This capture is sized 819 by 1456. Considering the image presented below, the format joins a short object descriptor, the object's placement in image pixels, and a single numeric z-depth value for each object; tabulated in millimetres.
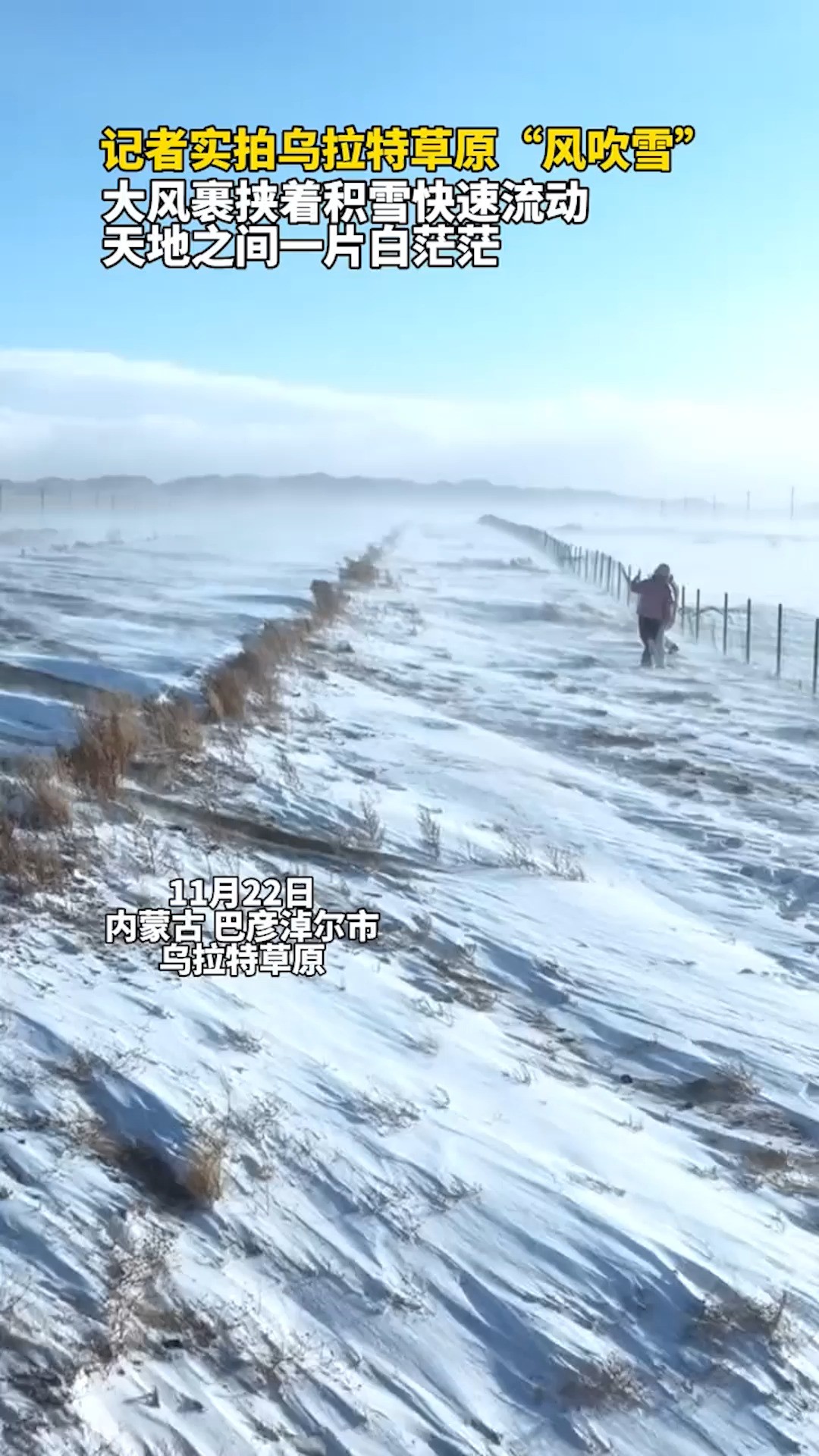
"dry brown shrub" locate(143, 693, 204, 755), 10641
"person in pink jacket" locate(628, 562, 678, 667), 20531
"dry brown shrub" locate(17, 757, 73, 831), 7973
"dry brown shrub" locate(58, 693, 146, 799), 9109
